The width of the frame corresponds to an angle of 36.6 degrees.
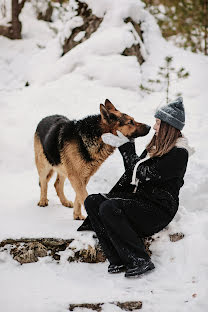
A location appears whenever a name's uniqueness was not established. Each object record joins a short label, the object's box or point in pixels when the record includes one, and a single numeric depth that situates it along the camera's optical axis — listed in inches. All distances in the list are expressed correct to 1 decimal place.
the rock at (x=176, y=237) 145.7
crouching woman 126.3
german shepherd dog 154.5
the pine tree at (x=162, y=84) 339.0
